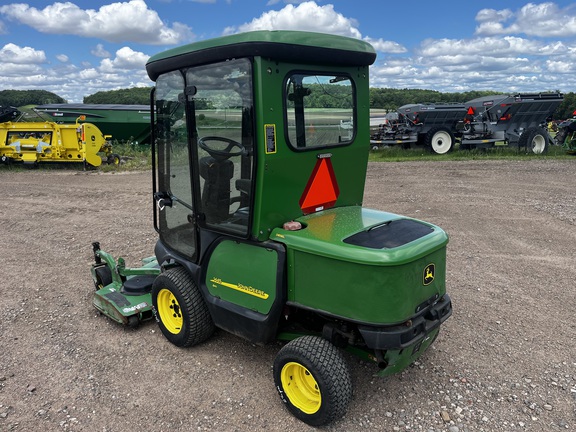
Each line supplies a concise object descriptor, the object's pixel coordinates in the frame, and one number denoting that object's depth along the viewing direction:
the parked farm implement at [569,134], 14.95
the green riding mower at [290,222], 2.89
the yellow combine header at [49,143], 13.14
